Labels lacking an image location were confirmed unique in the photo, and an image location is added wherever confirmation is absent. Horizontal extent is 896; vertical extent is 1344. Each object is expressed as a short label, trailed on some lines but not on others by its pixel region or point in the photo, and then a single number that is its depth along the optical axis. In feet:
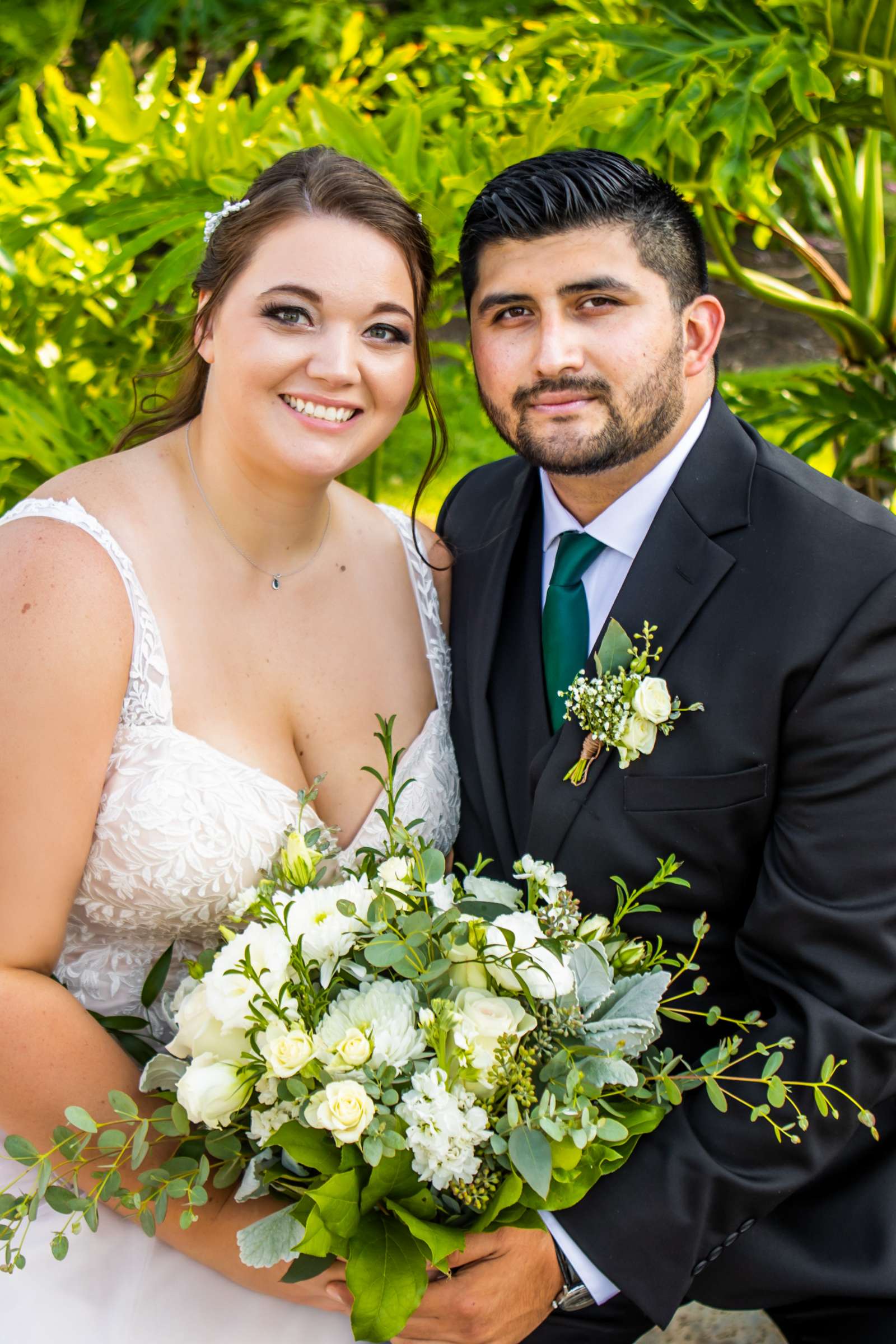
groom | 6.99
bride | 7.09
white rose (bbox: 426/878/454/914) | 6.14
